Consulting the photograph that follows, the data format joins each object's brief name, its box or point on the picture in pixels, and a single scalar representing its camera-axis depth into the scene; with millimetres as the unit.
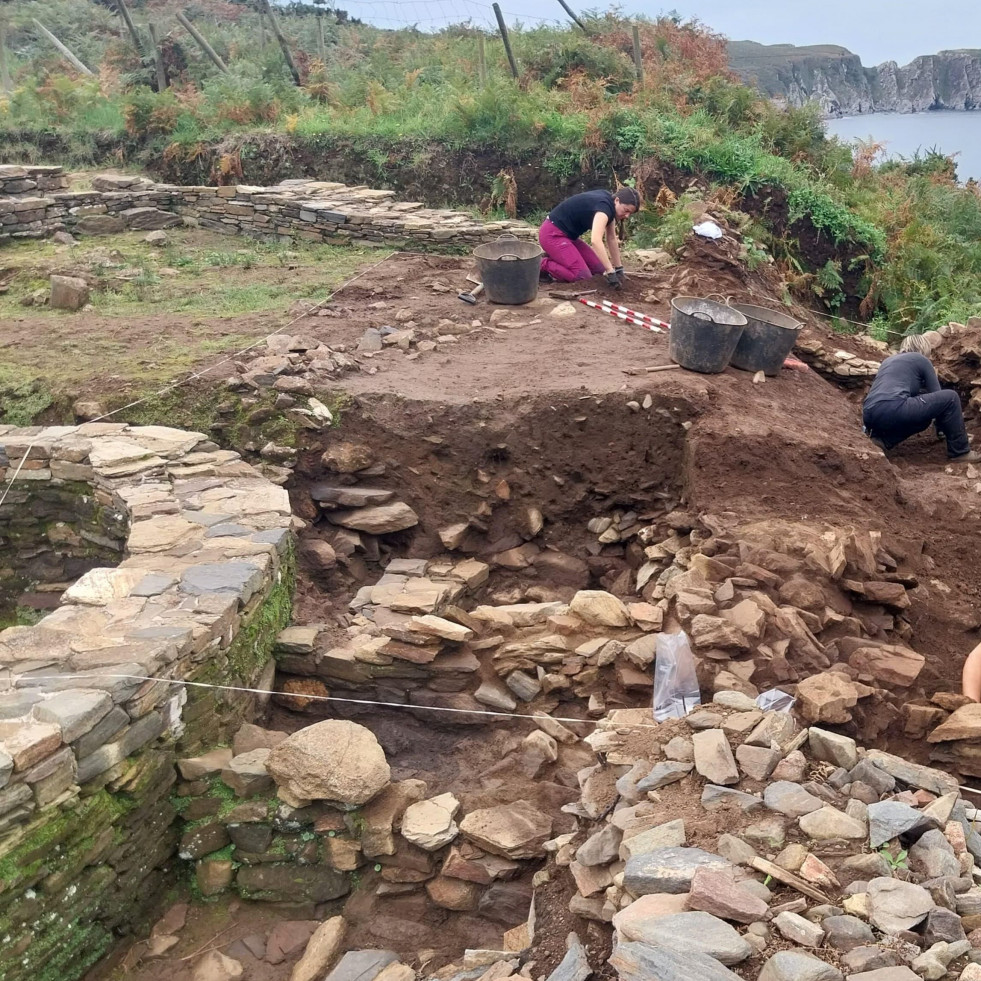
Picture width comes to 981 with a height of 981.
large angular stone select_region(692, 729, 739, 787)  3115
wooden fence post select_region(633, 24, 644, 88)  14102
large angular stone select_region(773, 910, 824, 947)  2318
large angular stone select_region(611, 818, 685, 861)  2836
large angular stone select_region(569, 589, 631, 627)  4844
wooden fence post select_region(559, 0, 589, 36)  15805
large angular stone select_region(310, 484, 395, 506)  6145
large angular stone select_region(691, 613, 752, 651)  4270
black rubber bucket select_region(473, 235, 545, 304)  8148
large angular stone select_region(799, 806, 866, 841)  2744
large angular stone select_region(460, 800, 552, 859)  3803
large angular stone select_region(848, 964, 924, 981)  2141
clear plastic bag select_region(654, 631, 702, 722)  4113
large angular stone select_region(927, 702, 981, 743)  3697
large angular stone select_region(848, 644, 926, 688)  4176
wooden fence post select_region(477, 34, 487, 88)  14080
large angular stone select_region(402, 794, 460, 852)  3877
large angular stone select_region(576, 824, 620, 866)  3053
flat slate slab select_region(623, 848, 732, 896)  2623
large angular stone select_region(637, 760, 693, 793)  3236
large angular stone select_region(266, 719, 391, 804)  3885
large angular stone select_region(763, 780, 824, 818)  2865
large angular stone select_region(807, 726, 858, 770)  3186
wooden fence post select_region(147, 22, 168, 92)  16453
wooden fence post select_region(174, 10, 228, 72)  15867
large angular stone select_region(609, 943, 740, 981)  2217
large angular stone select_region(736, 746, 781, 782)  3125
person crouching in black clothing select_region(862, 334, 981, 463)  6809
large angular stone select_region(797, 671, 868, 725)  3701
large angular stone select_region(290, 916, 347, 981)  3633
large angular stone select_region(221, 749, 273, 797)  4016
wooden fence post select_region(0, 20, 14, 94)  17922
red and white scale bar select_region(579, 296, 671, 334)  7871
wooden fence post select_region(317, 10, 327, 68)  17852
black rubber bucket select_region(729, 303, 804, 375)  7117
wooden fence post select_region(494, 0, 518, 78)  14250
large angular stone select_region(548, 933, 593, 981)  2645
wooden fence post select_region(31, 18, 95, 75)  18562
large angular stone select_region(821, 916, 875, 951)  2309
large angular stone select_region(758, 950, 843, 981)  2162
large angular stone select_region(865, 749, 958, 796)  3002
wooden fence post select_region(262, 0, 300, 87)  16094
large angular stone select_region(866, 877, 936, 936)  2348
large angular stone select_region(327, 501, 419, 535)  6066
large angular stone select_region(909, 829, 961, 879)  2561
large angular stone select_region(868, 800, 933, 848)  2701
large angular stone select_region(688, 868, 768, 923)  2396
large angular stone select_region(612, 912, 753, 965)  2277
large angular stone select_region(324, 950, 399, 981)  3555
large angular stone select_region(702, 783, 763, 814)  2943
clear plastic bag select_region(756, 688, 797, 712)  3795
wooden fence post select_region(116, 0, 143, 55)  17969
